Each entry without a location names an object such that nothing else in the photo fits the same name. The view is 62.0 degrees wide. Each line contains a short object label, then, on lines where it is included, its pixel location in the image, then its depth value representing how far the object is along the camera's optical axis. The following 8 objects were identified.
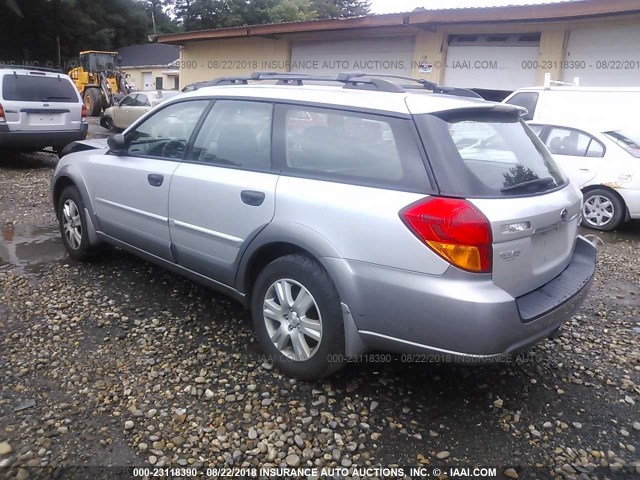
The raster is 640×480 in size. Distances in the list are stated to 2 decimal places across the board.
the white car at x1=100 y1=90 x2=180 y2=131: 17.15
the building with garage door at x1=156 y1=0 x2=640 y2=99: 11.93
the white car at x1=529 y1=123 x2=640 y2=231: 7.14
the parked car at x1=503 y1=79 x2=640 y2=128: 8.31
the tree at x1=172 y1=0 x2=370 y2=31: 47.97
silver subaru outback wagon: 2.54
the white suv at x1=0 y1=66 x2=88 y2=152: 9.46
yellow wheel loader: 23.09
